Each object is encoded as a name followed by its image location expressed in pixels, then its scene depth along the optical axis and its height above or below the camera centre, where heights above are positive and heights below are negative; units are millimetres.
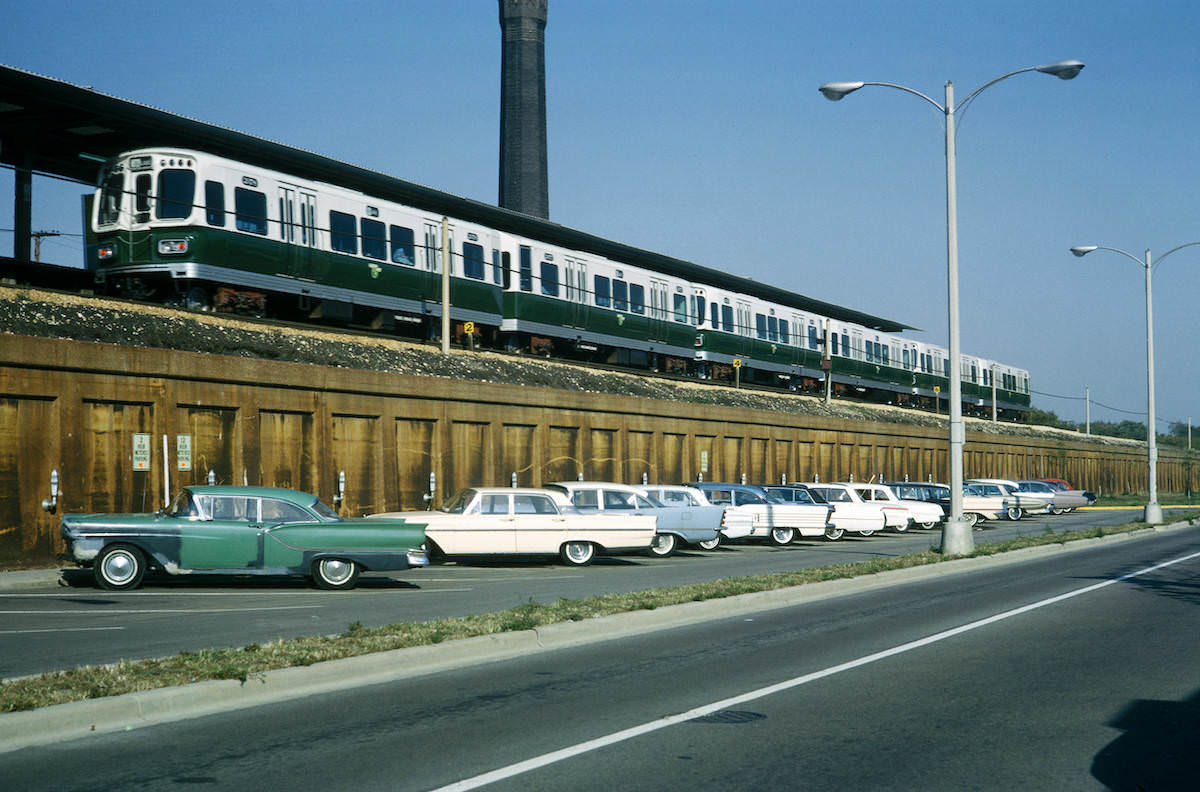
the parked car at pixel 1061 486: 48122 -1544
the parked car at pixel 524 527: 19781 -1399
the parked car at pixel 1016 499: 42719 -1982
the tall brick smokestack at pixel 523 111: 86250 +27571
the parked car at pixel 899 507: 34125 -1814
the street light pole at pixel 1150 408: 36562 +1556
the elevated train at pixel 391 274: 23344 +5085
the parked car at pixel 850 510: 31641 -1720
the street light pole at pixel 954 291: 21328 +3386
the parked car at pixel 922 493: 38312 -1465
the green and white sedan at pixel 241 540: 14812 -1223
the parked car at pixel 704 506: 24281 -1202
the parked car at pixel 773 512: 27969 -1577
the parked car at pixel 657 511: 22672 -1276
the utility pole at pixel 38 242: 40688 +8496
